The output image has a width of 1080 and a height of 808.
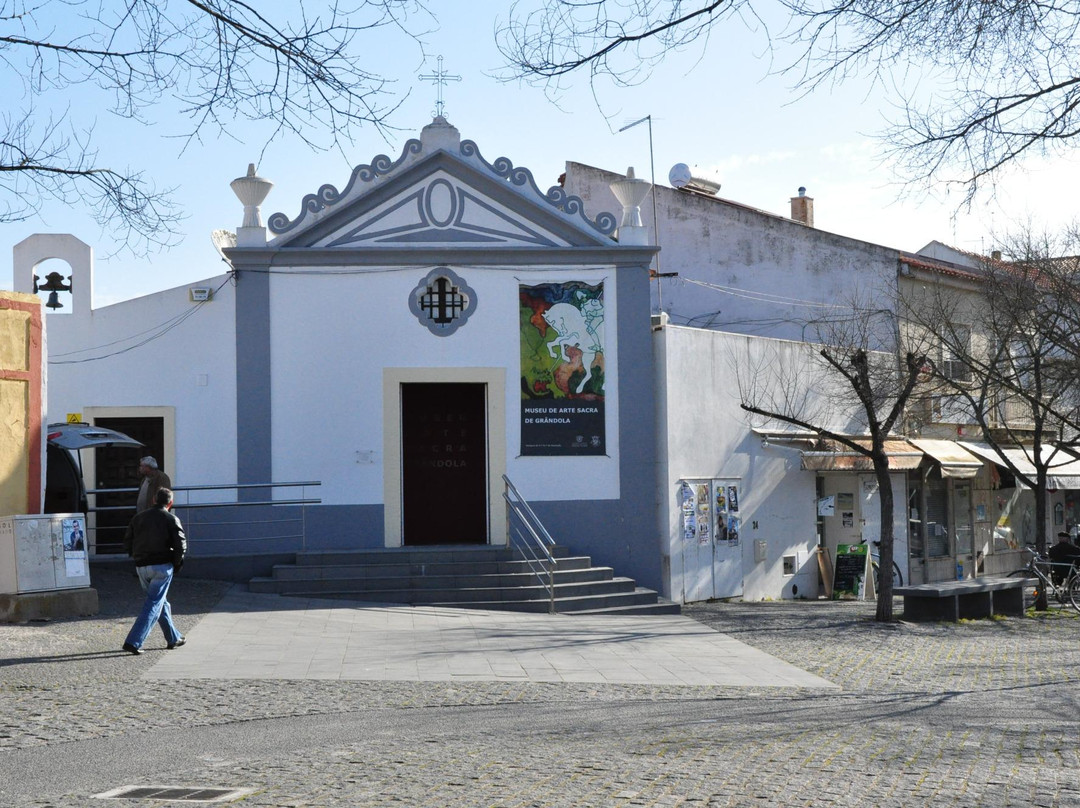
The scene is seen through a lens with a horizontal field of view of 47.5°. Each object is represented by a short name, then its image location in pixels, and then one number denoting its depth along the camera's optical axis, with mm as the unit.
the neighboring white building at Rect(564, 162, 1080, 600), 20125
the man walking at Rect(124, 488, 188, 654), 11344
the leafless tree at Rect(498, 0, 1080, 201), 6984
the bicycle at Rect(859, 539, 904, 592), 22828
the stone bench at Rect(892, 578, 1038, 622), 17594
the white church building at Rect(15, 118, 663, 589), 18297
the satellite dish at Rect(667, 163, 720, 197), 28156
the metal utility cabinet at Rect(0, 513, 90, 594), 12914
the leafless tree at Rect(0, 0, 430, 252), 6969
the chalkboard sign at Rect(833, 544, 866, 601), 22156
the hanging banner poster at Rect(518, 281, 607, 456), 18984
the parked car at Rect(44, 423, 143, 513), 16469
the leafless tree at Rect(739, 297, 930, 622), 21391
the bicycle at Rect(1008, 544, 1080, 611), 19906
